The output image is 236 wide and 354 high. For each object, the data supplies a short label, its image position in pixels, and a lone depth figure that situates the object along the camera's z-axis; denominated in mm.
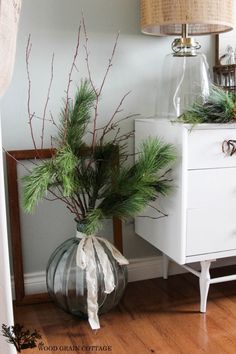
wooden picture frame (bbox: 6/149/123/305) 1706
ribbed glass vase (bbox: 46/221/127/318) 1586
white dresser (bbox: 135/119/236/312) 1494
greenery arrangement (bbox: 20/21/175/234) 1472
